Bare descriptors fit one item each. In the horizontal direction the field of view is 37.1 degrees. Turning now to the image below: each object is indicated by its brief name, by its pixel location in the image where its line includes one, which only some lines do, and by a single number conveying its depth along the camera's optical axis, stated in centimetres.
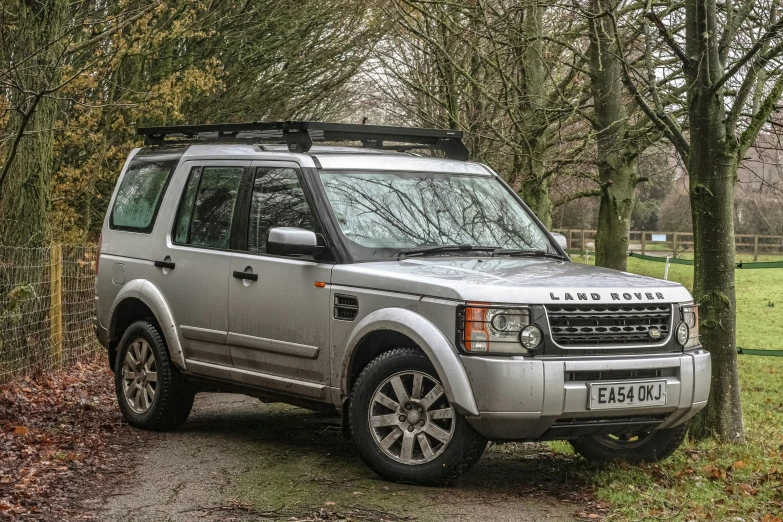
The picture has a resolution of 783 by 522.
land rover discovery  646
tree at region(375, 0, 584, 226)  1397
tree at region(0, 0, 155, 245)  1280
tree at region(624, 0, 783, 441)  876
